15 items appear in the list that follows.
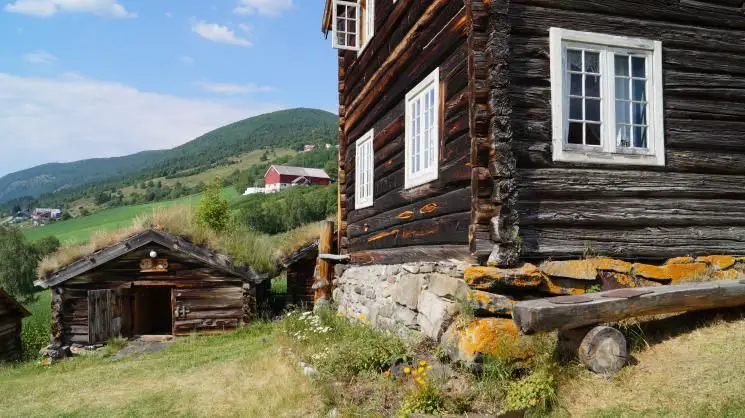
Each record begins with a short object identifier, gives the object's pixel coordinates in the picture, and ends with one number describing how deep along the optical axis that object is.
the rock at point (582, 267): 6.45
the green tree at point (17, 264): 46.12
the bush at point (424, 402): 5.43
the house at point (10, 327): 18.03
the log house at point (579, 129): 6.52
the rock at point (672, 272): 6.86
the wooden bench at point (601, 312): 5.59
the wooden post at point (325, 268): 13.73
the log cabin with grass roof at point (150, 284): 16.98
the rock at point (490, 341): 5.78
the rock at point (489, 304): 6.06
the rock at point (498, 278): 6.19
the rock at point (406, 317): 7.91
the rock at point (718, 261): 7.23
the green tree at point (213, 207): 38.34
